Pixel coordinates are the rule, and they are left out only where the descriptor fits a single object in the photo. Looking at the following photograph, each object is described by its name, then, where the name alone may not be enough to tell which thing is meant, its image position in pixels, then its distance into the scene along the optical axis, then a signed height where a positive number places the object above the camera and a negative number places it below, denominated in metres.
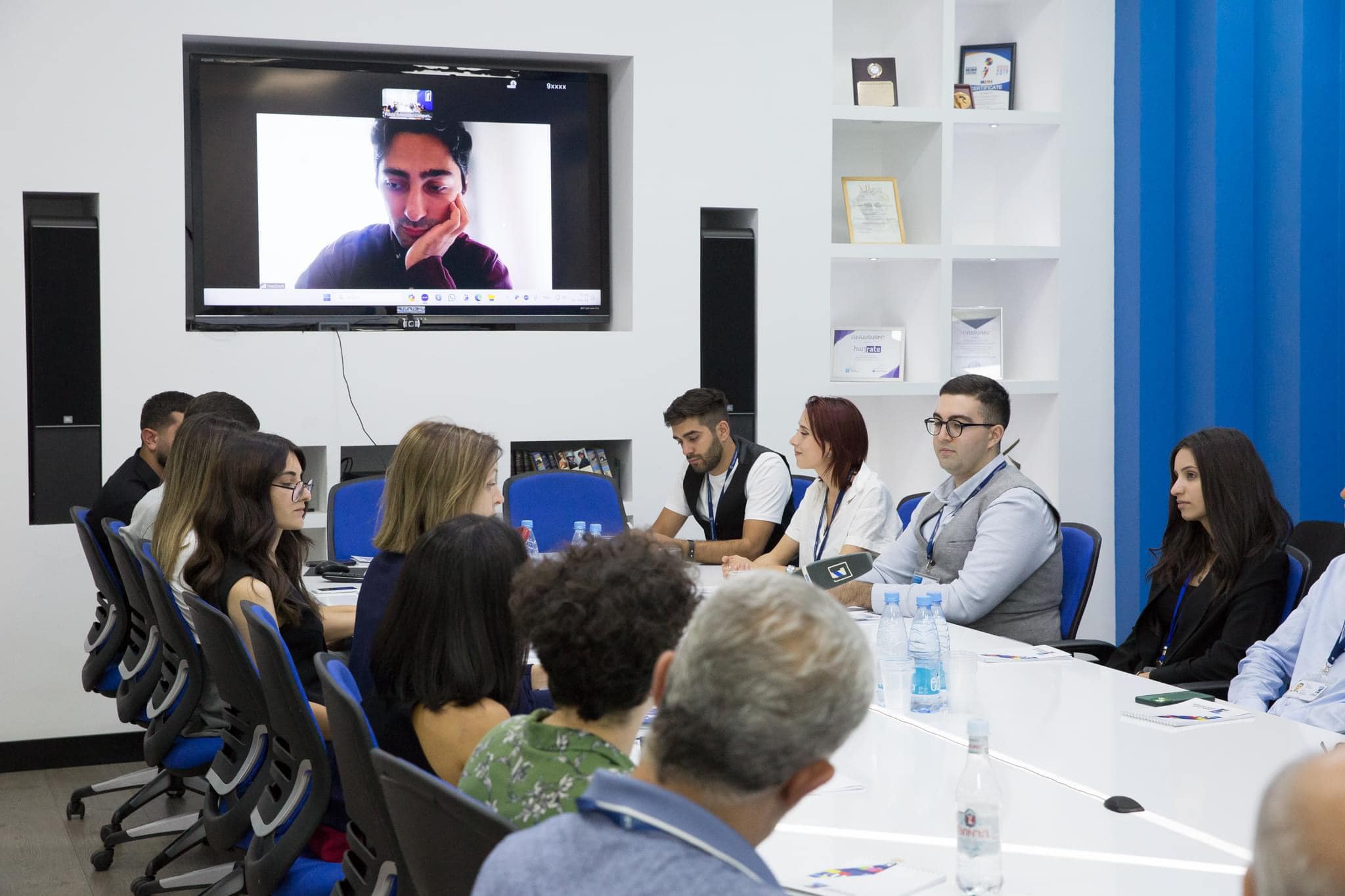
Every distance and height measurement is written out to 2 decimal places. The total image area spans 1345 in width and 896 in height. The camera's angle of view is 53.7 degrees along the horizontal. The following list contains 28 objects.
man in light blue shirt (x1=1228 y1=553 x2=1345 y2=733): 3.03 -0.71
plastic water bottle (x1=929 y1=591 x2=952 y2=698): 3.14 -0.63
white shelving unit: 6.41 +0.82
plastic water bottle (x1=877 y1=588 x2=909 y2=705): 3.23 -0.64
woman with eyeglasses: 3.13 -0.41
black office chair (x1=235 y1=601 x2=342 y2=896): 2.43 -0.82
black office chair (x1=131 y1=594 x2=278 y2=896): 2.73 -0.82
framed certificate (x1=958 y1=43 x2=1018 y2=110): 6.70 +1.52
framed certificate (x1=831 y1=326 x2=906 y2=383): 6.60 +0.11
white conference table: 1.93 -0.72
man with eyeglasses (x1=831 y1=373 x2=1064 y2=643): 3.94 -0.49
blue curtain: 5.50 +0.57
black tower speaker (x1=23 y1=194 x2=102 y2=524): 5.31 +0.06
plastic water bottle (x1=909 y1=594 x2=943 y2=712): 2.90 -0.64
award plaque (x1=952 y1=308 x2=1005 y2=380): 6.69 +0.17
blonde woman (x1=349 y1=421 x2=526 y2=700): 3.15 -0.25
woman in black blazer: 3.57 -0.52
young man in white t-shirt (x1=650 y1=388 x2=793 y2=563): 5.36 -0.44
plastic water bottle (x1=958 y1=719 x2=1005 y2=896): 1.82 -0.67
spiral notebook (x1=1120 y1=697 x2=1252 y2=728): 2.74 -0.72
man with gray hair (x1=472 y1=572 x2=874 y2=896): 1.14 -0.34
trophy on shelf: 6.50 +1.43
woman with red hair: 4.78 -0.42
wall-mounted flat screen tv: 5.70 +0.83
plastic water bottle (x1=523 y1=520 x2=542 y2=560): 4.63 -0.60
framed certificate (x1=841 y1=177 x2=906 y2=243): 6.54 +0.81
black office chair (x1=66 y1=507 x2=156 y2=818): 4.37 -0.85
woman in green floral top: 1.67 -0.39
